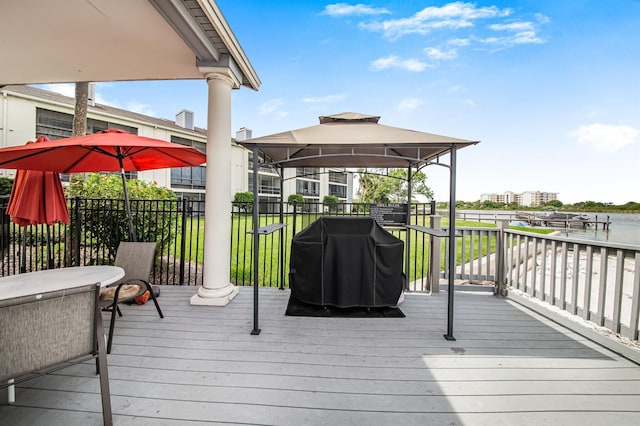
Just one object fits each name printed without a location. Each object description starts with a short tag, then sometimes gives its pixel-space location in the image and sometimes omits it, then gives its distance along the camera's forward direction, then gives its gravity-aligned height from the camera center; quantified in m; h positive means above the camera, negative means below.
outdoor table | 2.12 -0.74
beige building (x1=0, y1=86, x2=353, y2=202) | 12.02 +3.88
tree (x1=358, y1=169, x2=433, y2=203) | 18.67 +1.06
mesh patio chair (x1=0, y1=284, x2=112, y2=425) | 1.35 -0.75
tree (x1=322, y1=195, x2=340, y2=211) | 30.69 +0.47
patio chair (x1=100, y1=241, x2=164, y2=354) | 2.94 -0.79
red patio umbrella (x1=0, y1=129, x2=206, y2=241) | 2.58 +0.51
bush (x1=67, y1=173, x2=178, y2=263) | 4.62 -0.28
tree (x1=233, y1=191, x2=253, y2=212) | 22.14 +0.39
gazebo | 2.70 +0.63
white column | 3.56 +0.08
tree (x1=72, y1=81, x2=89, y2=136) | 6.38 +2.05
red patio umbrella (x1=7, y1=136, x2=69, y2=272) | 3.05 -0.04
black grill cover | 3.18 -0.71
